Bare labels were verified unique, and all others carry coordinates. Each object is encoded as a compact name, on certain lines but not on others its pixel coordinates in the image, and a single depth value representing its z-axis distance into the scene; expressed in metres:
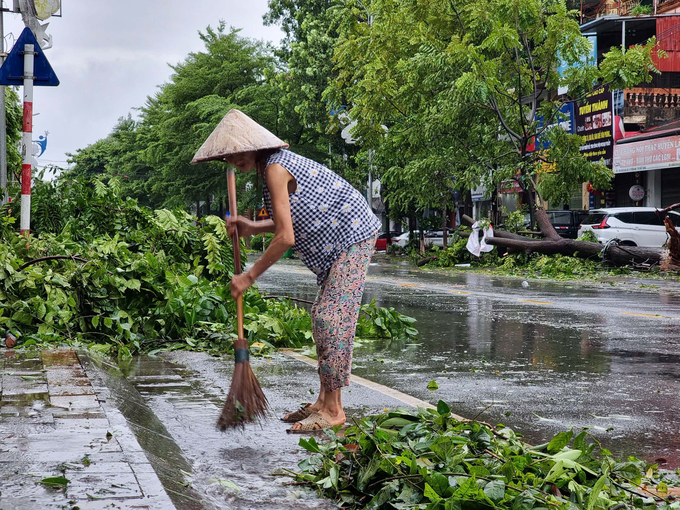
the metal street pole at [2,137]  20.03
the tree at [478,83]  23.64
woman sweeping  4.58
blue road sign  9.33
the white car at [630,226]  26.95
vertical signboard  33.91
